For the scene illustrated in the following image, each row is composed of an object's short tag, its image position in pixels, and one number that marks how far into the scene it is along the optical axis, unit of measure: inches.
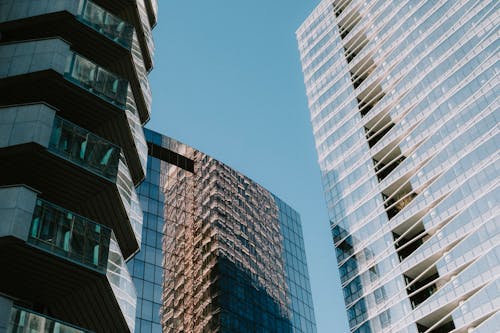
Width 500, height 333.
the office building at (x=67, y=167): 695.7
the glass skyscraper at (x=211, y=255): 2383.1
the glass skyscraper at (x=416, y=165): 2598.4
